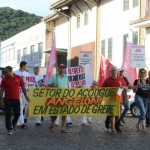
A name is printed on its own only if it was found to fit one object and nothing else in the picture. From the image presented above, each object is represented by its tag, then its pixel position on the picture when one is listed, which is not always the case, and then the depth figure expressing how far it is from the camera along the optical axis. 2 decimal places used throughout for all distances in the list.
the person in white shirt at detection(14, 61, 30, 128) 13.96
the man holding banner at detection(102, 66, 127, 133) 12.56
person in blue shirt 12.66
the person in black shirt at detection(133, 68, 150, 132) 13.08
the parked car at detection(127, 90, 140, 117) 19.78
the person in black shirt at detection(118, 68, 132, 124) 14.51
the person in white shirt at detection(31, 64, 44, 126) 14.67
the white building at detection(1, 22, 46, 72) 46.84
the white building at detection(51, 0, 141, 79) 28.83
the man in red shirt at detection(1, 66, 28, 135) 12.16
